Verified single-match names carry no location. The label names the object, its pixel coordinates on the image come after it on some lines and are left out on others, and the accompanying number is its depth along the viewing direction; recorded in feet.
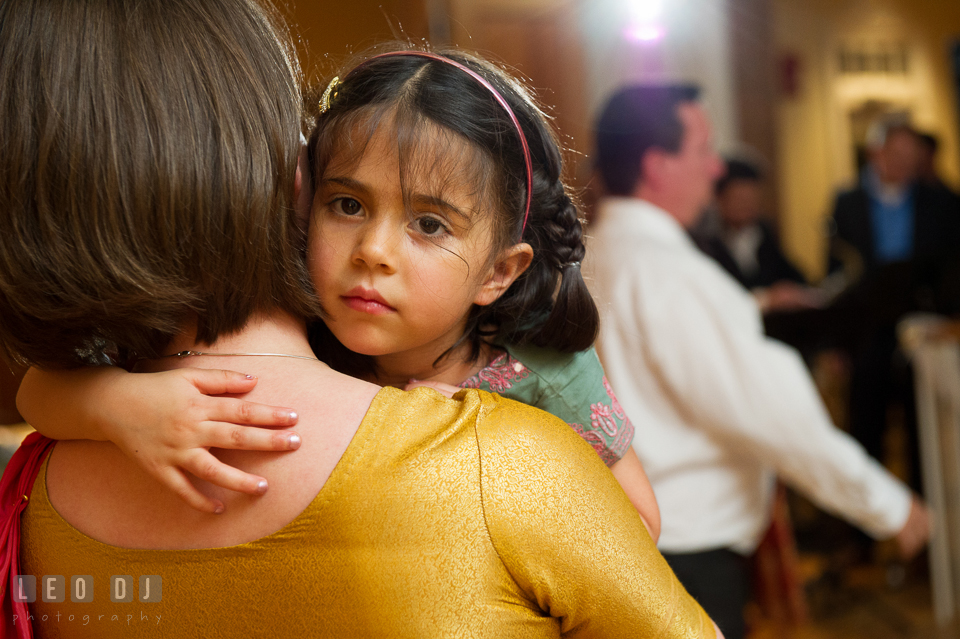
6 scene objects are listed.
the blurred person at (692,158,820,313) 16.33
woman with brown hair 2.26
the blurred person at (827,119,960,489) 12.60
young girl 3.02
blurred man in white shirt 6.78
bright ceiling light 17.43
